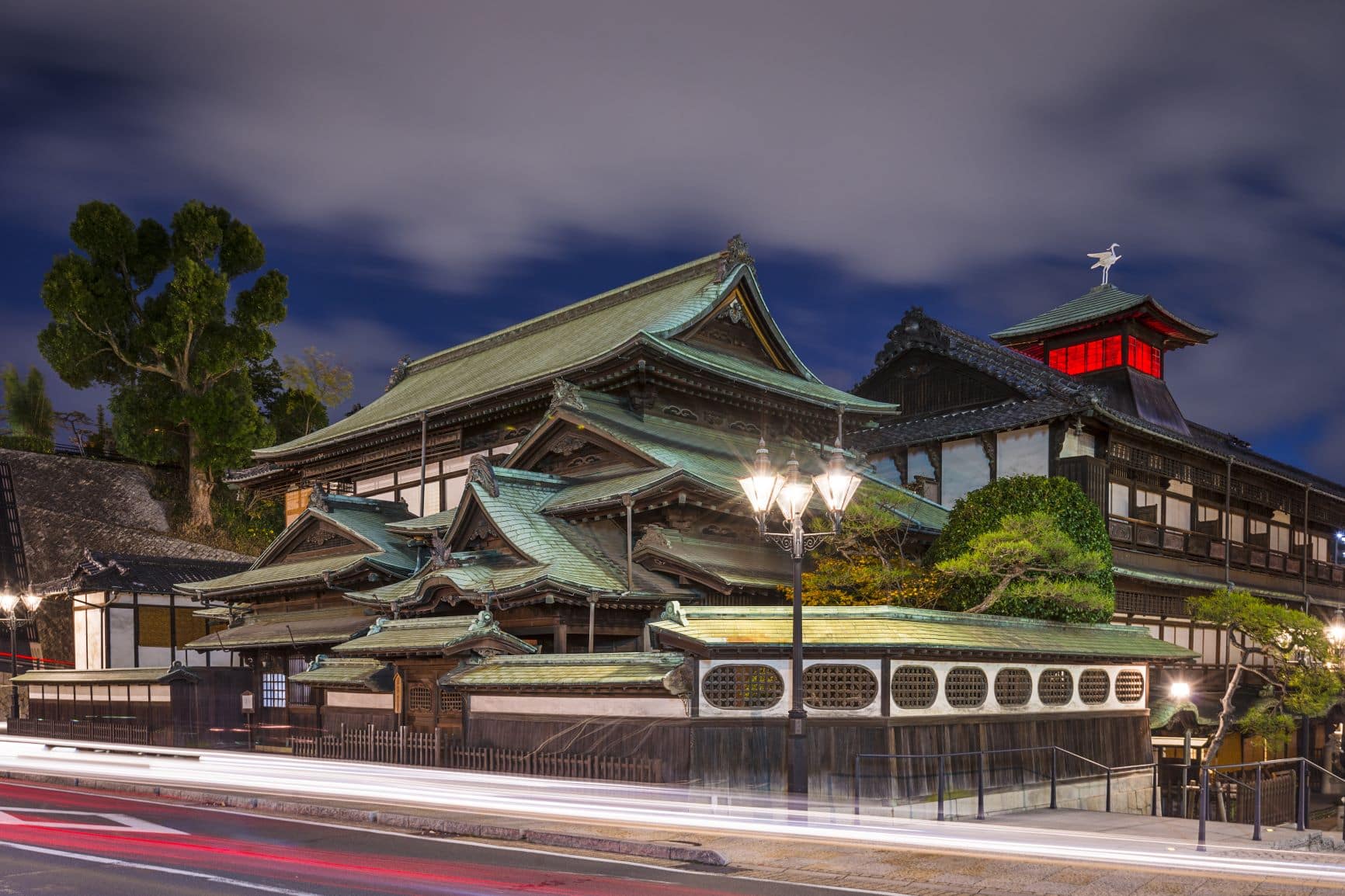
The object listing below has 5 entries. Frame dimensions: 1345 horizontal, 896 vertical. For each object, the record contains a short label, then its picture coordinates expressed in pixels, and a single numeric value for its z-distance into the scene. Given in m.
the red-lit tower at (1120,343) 38.59
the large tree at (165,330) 53.03
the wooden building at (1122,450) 32.59
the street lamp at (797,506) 15.34
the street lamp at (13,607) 38.80
